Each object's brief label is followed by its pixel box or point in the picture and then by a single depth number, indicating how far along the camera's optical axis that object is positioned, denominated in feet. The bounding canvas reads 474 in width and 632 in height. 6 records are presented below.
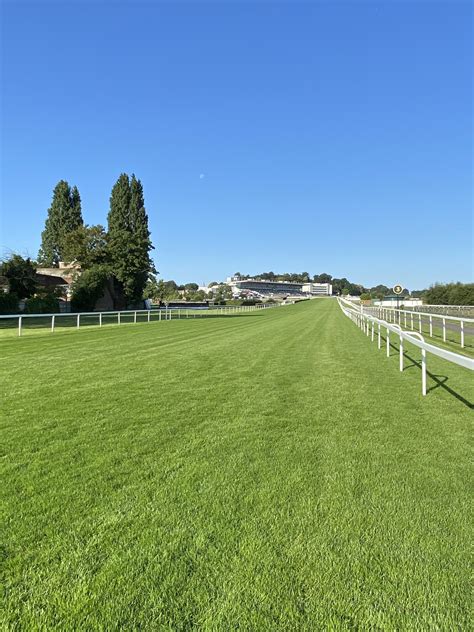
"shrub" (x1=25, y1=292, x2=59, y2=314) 121.29
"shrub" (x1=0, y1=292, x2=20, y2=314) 115.34
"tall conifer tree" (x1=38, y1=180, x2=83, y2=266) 250.16
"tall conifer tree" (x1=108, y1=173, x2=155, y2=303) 176.35
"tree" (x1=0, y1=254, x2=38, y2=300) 133.59
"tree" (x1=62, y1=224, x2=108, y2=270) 176.04
